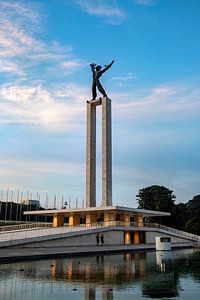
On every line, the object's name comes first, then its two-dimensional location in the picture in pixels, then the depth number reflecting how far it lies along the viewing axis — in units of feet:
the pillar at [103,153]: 138.05
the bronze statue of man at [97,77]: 150.82
